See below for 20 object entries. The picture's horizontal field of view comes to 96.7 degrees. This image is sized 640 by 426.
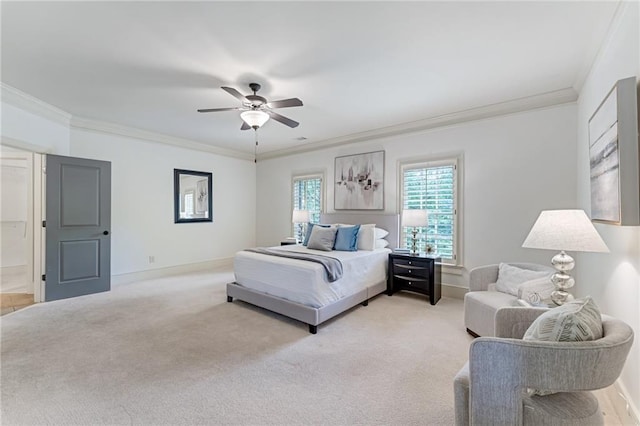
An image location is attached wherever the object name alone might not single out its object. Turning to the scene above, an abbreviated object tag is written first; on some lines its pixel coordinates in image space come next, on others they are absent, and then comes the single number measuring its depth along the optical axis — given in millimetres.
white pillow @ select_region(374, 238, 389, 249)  4598
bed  3092
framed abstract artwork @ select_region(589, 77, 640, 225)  1678
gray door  4039
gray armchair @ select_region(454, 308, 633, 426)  1160
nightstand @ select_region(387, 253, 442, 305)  3951
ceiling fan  3047
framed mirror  5734
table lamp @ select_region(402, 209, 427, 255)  4125
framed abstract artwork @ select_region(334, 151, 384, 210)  5059
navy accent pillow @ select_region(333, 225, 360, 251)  4312
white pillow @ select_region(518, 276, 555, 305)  2365
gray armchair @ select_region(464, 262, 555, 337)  2566
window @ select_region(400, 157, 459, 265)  4281
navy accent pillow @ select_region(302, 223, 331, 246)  4871
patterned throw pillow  1250
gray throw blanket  3225
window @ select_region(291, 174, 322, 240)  6031
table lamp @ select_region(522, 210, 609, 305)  1848
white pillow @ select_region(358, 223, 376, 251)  4434
